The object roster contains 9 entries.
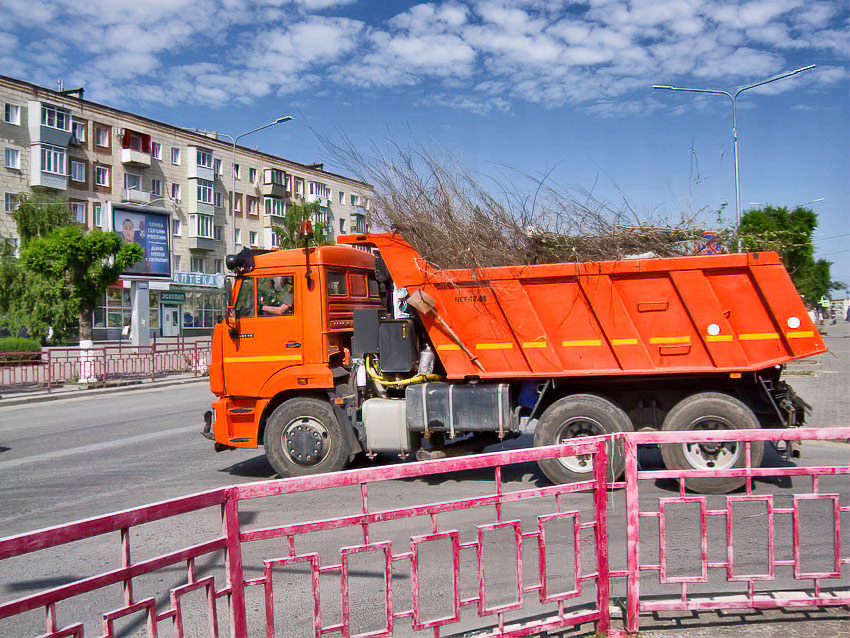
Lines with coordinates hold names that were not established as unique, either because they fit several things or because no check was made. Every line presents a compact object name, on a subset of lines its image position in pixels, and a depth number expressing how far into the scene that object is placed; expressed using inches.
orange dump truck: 275.0
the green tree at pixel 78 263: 896.9
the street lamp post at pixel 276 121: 1049.6
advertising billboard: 1717.5
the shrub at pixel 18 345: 1072.2
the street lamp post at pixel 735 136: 820.2
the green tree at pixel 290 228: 1550.2
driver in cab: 321.4
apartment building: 1579.7
